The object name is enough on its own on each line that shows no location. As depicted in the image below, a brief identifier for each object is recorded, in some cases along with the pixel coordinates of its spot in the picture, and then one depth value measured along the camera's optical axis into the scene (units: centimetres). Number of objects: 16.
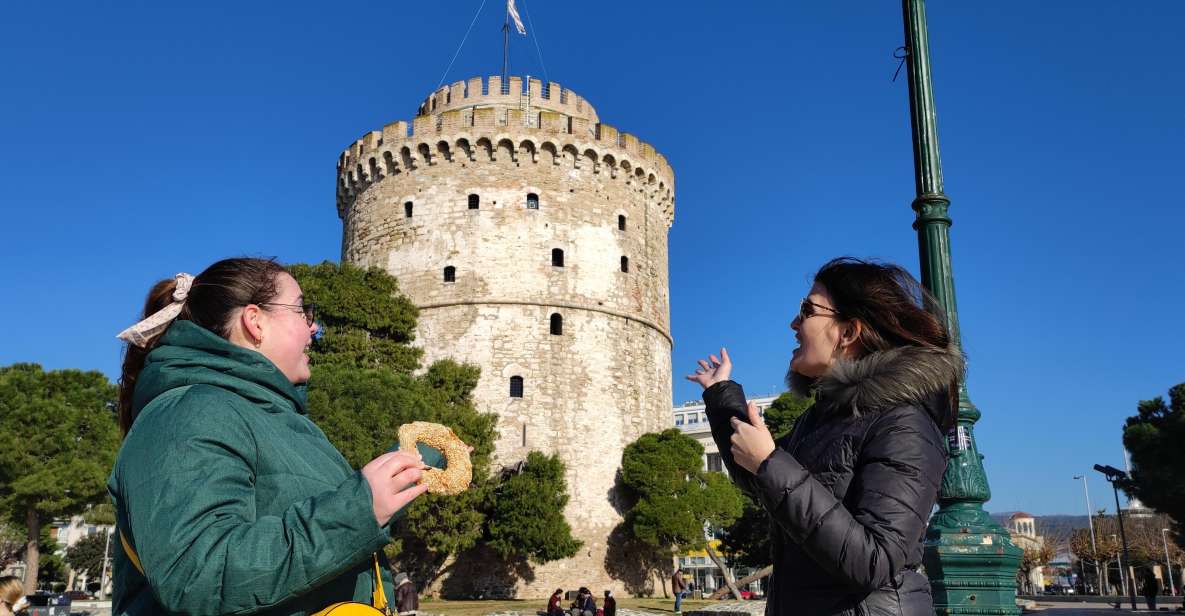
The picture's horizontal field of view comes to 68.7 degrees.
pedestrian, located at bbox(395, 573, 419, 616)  1309
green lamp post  540
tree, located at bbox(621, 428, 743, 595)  2289
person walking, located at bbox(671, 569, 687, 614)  2088
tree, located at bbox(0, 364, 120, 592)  2202
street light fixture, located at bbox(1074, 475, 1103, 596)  4438
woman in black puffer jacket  206
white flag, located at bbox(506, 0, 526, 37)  2850
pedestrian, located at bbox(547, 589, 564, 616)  1613
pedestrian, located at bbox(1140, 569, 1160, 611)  2082
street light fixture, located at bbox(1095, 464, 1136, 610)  2153
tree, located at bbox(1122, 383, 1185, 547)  2844
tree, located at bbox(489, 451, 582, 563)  2141
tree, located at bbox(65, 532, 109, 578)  4831
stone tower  2436
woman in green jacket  158
